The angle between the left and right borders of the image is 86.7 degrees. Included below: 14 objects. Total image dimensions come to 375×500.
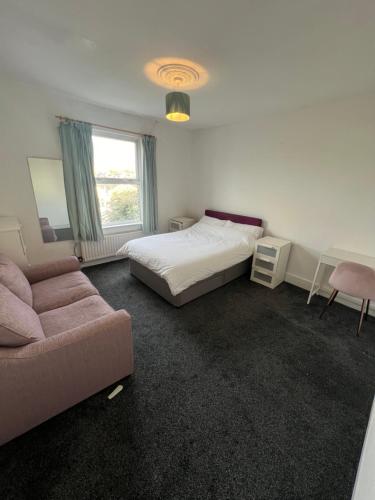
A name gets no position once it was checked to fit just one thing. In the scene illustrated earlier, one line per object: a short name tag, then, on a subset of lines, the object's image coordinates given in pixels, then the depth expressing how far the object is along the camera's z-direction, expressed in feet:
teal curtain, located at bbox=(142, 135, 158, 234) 11.55
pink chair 6.45
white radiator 10.75
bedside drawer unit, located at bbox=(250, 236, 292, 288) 9.33
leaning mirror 8.79
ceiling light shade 5.97
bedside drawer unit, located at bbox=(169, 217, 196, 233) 13.42
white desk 7.46
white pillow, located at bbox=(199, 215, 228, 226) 11.95
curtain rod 8.64
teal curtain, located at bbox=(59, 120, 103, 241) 9.00
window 10.51
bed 7.61
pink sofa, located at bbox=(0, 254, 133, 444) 3.48
